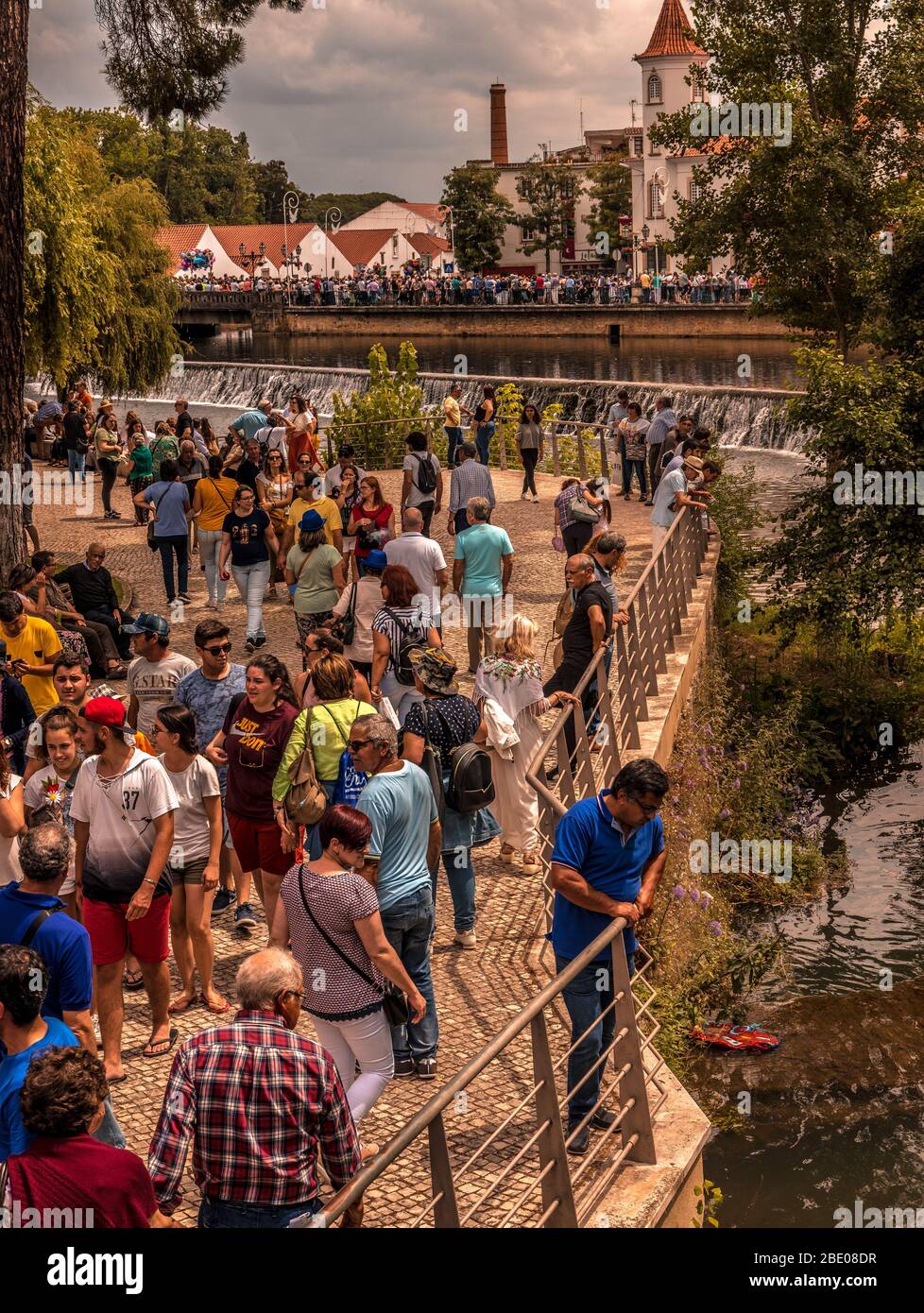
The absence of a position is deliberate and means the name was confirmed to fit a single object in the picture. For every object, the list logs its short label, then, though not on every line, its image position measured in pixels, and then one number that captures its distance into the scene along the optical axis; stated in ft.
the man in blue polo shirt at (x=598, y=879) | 18.52
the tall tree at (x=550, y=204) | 325.42
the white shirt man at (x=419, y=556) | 34.96
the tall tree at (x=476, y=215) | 303.68
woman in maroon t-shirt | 23.73
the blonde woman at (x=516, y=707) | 28.14
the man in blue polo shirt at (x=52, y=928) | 16.92
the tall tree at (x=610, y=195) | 307.99
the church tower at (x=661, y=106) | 280.92
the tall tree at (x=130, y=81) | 43.04
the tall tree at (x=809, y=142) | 66.74
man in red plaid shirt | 13.62
